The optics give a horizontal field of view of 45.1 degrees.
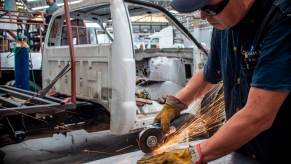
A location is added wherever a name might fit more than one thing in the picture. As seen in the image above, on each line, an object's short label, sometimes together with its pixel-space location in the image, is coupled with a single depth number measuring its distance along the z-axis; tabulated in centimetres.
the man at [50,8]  802
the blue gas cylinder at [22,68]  616
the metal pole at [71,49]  401
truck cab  429
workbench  196
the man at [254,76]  151
